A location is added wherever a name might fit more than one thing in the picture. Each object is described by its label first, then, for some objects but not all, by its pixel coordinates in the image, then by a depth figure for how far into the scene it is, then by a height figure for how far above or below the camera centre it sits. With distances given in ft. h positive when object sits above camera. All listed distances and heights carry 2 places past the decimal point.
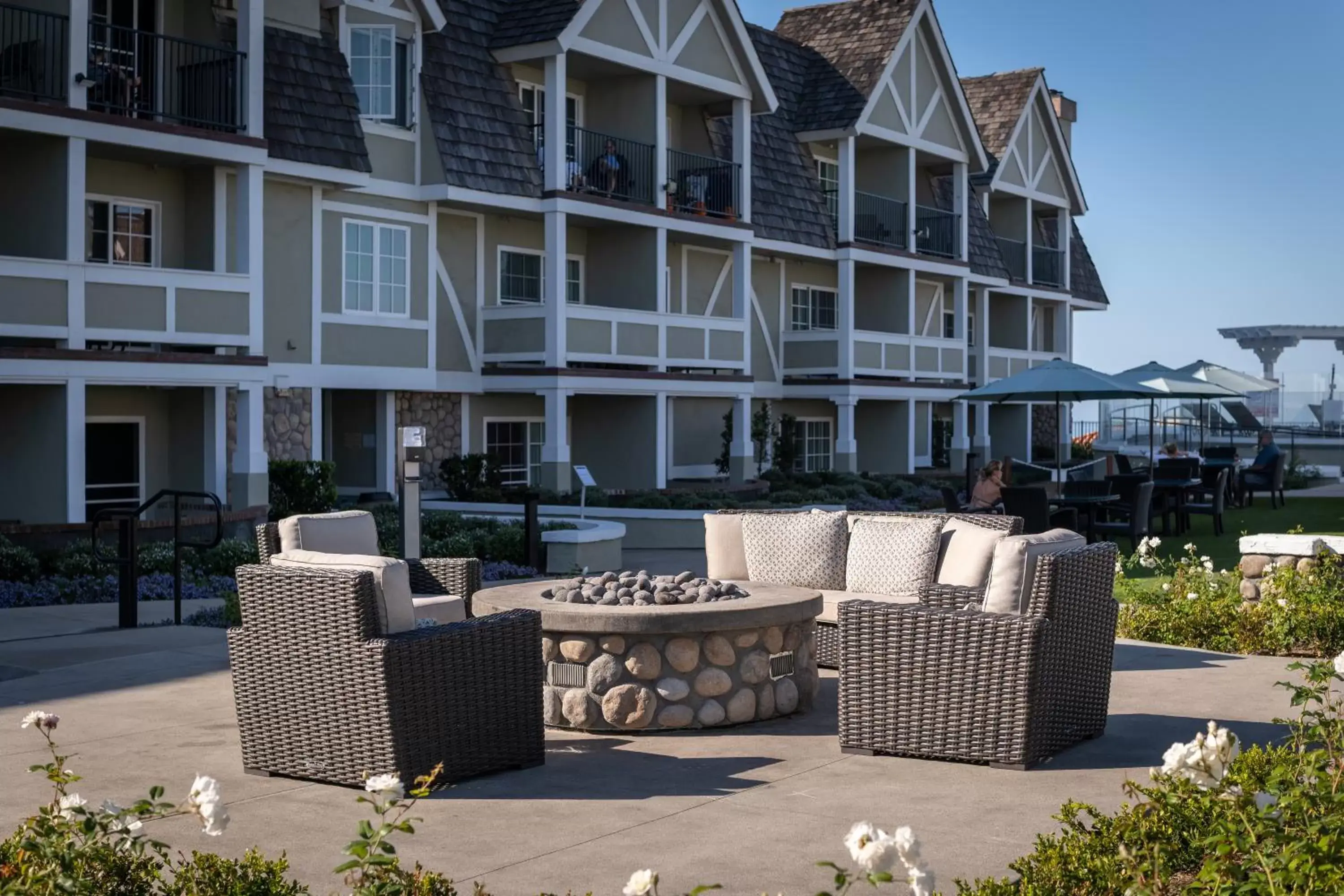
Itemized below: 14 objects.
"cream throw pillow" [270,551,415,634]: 23.61 -1.98
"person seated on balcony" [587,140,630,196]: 82.48 +15.65
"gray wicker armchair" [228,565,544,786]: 22.95 -3.66
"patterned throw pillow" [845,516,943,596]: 34.01 -2.33
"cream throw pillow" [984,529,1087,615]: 25.91 -2.09
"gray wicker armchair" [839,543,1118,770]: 24.71 -3.73
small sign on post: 59.31 -0.84
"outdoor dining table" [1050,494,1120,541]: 64.13 -2.05
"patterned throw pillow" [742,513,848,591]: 35.22 -2.24
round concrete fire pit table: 27.40 -3.88
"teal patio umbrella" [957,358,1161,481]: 68.80 +3.15
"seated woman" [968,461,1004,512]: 58.29 -1.37
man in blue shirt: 92.02 -1.14
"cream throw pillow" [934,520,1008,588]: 32.22 -2.21
